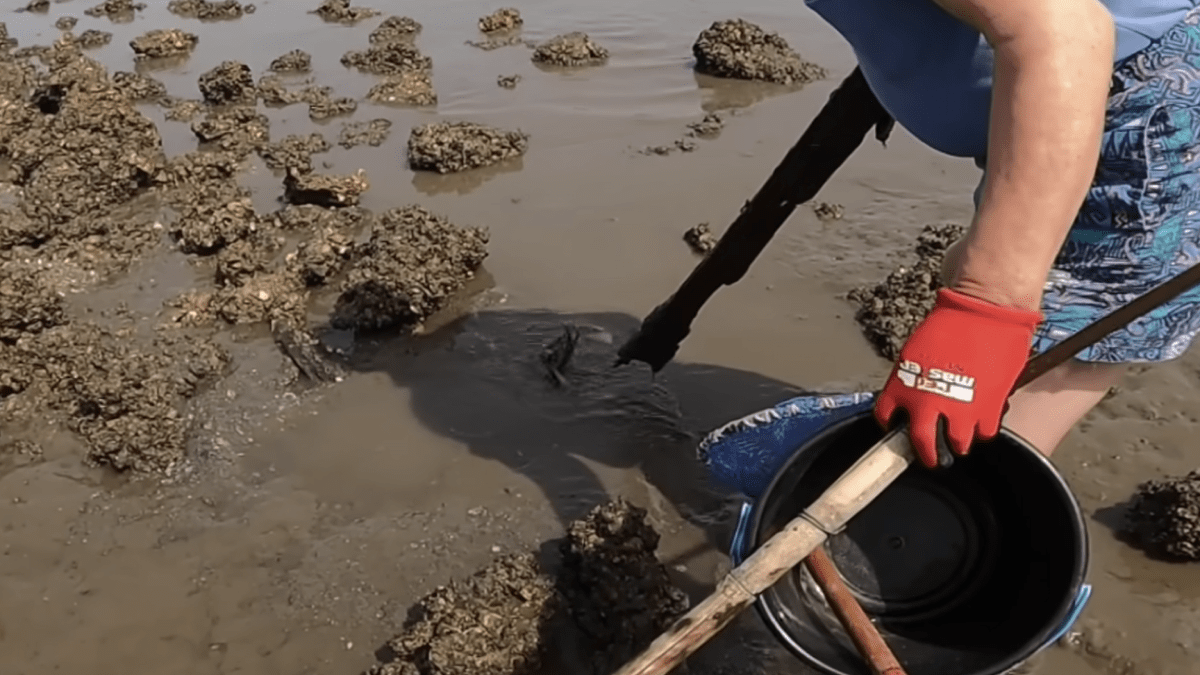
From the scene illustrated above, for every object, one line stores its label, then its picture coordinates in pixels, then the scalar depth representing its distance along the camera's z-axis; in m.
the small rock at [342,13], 8.16
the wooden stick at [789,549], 1.66
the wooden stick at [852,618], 1.64
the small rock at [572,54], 6.64
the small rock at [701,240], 4.39
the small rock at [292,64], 7.04
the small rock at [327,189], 4.96
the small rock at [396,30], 7.36
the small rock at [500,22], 7.50
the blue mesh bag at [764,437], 2.36
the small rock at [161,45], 7.68
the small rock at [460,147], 5.25
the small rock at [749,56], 6.14
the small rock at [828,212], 4.54
